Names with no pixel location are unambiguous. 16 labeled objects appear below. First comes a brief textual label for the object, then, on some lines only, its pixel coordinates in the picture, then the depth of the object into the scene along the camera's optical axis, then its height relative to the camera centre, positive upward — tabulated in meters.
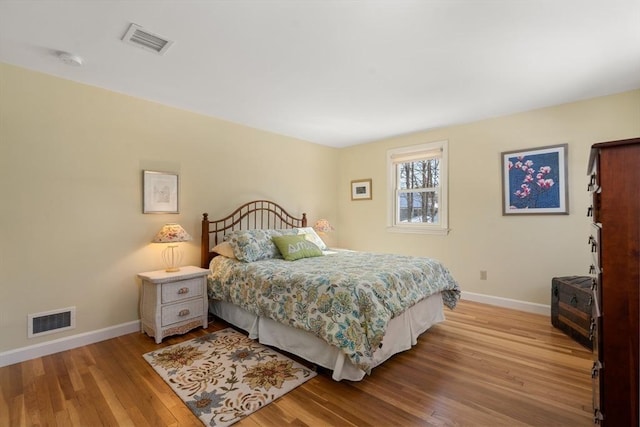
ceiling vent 1.91 +1.23
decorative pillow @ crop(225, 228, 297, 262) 3.08 -0.31
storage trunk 2.51 -0.83
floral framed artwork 3.22 +0.42
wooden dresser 0.96 -0.20
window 4.12 +0.43
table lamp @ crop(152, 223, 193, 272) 2.79 -0.22
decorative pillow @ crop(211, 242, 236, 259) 3.18 -0.37
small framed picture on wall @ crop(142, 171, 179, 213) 2.98 +0.26
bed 1.96 -0.63
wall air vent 2.38 -0.89
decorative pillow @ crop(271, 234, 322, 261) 3.21 -0.35
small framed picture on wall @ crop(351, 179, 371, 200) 4.91 +0.48
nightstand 2.64 -0.81
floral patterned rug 1.75 -1.14
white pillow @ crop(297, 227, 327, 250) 3.78 -0.26
